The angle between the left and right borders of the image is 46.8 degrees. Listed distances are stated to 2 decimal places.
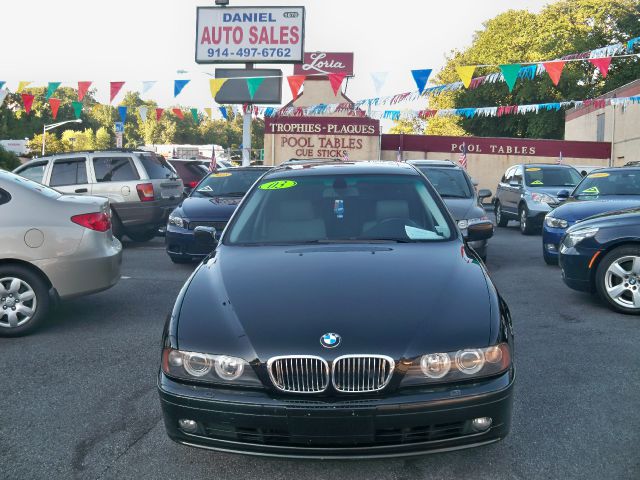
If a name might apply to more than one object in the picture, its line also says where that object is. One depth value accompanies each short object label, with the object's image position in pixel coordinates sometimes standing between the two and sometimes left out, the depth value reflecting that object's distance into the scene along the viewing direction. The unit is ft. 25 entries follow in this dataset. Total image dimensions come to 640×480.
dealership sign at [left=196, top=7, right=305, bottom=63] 88.22
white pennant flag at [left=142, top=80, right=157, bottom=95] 74.69
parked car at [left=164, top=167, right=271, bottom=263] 34.01
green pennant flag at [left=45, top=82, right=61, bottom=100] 70.74
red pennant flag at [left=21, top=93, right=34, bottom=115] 74.94
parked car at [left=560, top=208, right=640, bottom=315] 23.58
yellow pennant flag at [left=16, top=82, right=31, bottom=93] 69.36
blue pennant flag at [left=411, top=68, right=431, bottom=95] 60.03
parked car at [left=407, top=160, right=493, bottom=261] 34.55
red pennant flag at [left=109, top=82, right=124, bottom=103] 73.51
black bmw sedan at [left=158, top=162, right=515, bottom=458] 10.30
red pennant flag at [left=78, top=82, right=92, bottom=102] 72.49
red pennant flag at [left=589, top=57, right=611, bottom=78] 55.84
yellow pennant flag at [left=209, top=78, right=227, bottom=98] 72.23
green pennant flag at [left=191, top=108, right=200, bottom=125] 90.56
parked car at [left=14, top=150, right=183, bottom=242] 43.42
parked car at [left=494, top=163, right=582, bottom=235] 51.85
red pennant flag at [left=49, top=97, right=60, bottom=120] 74.74
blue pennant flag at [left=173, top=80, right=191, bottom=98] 75.97
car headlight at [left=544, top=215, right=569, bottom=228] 32.32
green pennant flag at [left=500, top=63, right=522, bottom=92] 55.69
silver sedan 21.57
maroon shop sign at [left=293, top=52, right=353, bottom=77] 153.58
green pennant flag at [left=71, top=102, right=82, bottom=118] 77.54
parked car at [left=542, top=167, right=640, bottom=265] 32.32
